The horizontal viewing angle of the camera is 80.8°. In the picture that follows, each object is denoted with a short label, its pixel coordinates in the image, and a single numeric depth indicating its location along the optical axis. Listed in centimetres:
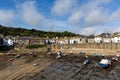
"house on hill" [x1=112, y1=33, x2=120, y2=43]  4057
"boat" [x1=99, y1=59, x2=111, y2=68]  1878
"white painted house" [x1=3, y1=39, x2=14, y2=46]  4261
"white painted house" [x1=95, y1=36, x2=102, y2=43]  4580
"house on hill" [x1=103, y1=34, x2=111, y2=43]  4364
